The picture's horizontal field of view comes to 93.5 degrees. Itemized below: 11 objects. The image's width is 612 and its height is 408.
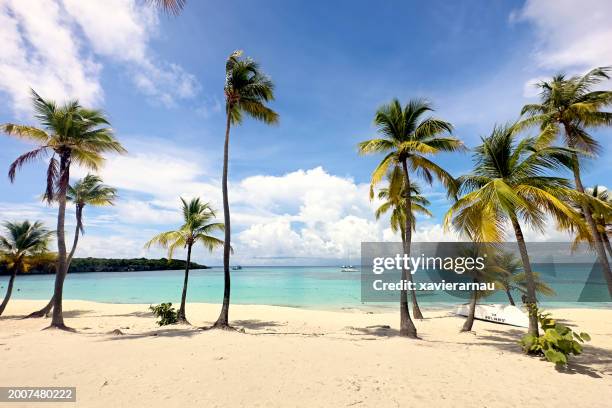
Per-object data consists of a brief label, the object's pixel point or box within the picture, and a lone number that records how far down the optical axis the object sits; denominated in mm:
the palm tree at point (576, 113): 11547
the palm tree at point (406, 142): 11773
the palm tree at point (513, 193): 9008
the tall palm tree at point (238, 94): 12336
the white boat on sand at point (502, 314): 15873
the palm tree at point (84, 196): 17484
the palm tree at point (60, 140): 11672
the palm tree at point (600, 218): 8495
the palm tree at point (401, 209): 18859
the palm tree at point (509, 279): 16070
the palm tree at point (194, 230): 16094
